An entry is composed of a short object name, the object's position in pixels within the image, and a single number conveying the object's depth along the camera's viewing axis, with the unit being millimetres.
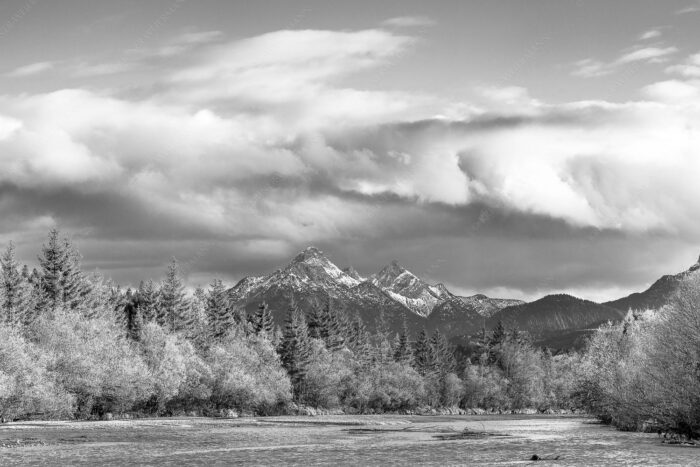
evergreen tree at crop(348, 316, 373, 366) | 186875
